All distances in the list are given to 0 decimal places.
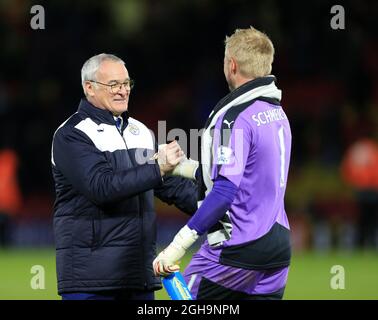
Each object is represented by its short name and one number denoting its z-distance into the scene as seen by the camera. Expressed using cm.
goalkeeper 1015
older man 1080
